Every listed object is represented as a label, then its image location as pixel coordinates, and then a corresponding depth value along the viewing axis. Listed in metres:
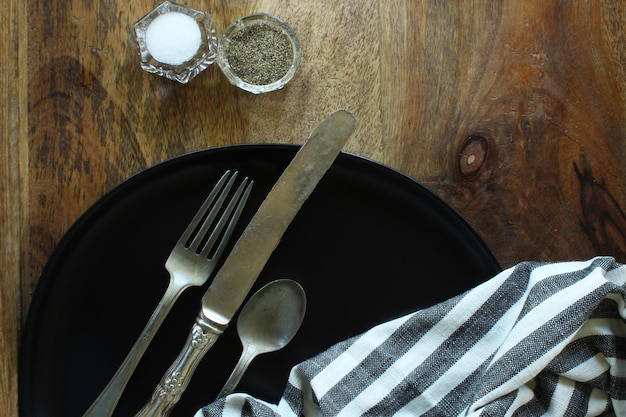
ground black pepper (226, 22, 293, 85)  0.65
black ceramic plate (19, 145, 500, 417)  0.62
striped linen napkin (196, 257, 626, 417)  0.58
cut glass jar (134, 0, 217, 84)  0.64
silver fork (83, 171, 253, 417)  0.61
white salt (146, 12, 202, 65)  0.63
